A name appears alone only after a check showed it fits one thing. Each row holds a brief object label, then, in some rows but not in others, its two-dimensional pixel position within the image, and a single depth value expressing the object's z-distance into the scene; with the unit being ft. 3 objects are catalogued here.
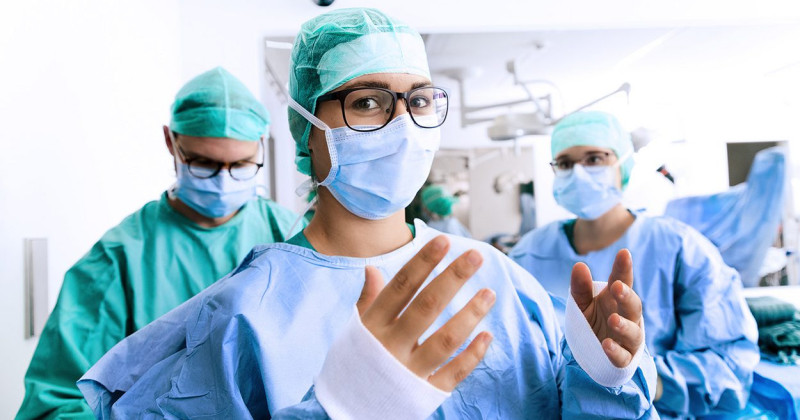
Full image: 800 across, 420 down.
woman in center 1.90
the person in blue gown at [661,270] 5.23
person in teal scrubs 4.54
